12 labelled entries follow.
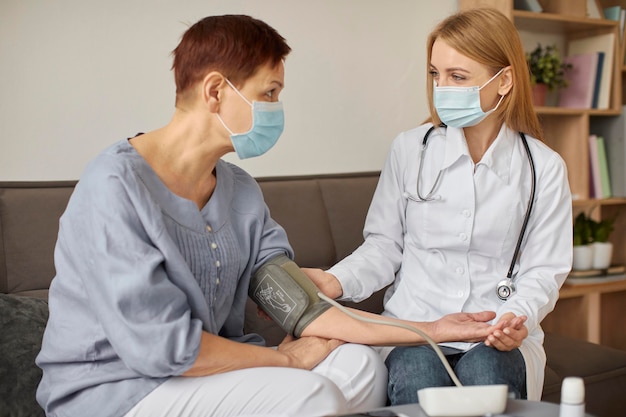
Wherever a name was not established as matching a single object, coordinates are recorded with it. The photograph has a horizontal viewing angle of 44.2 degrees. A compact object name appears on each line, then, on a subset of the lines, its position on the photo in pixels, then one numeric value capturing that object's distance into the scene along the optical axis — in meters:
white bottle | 1.14
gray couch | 1.72
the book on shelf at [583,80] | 3.26
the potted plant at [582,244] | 3.18
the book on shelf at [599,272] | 3.16
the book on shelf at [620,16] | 3.31
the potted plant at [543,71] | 3.12
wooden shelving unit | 3.16
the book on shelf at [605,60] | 3.24
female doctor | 1.88
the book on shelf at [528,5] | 3.05
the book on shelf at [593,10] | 3.29
